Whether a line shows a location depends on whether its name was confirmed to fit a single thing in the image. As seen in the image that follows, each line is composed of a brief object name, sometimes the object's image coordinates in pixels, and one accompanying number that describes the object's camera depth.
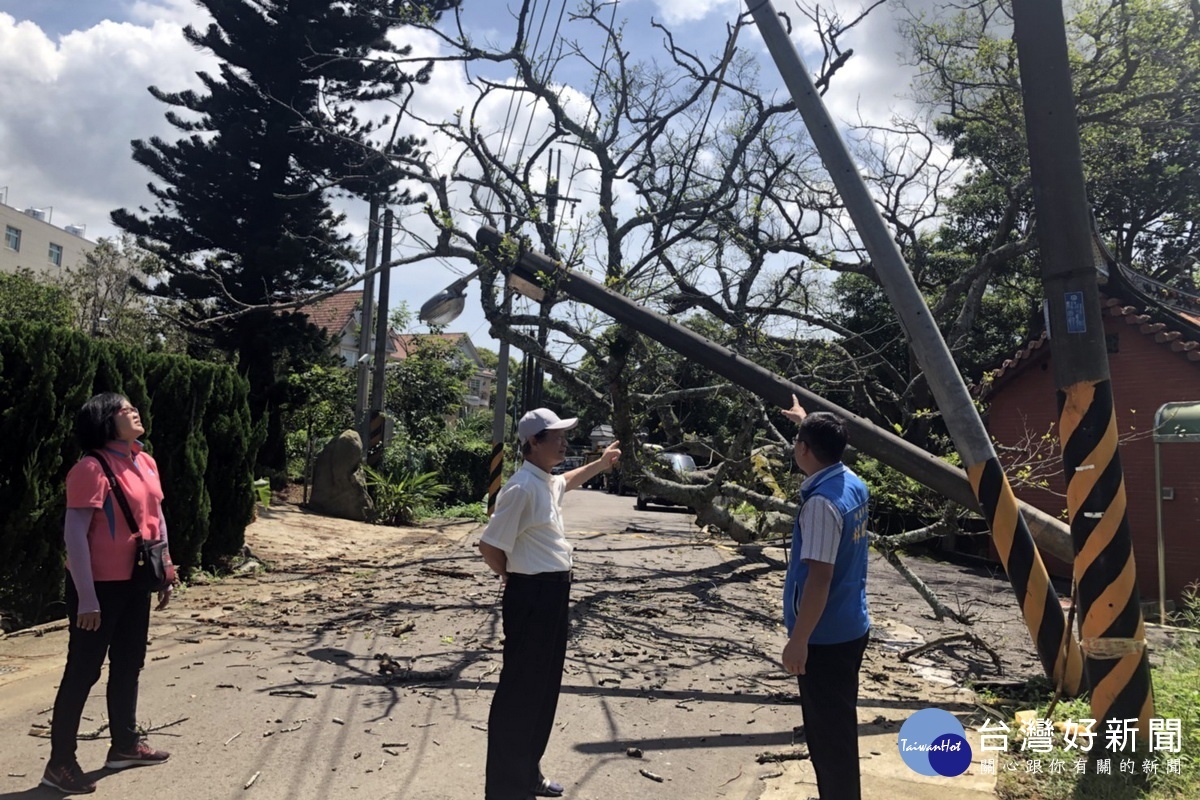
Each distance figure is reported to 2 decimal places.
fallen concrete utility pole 6.02
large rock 16.98
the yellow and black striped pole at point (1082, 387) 4.30
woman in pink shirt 3.67
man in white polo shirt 3.59
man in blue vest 3.14
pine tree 18.30
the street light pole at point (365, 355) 18.72
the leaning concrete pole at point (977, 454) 5.23
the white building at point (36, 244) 40.94
